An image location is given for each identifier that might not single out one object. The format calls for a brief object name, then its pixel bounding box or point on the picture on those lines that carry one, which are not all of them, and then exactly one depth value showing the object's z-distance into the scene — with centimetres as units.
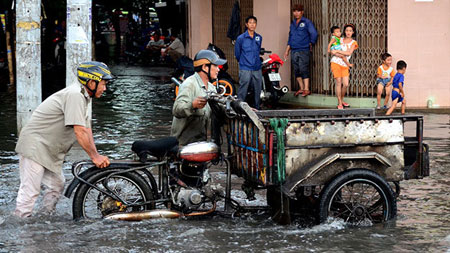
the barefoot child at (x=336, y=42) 1465
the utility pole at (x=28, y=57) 1076
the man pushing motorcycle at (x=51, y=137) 670
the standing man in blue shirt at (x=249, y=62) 1433
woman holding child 1461
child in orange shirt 1416
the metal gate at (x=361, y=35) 1497
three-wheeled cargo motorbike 644
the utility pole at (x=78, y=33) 1080
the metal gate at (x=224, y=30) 2061
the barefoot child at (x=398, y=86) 1348
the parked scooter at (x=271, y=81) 1573
